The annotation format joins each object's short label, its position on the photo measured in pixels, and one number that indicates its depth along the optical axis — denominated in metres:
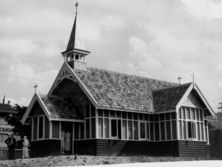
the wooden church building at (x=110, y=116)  30.44
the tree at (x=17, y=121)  40.84
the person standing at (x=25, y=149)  28.71
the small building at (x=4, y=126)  64.69
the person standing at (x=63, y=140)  31.39
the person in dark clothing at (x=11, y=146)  32.94
